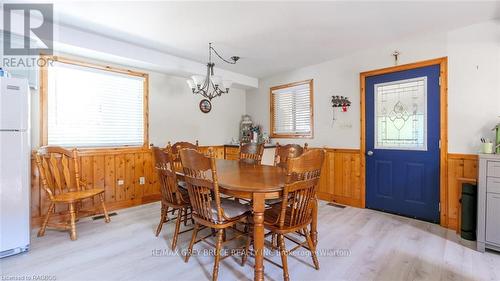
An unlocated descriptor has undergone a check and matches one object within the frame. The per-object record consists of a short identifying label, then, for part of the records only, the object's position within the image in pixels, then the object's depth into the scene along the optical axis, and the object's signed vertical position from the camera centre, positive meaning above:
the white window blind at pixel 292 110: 4.38 +0.55
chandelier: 3.06 +0.73
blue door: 3.00 -0.05
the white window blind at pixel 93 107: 3.09 +0.45
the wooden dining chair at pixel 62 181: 2.62 -0.51
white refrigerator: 2.12 -0.26
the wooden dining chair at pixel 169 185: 2.27 -0.46
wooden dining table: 1.68 -0.38
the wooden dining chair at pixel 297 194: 1.64 -0.40
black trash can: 2.46 -0.76
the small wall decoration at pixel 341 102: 3.76 +0.58
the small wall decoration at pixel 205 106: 4.68 +0.66
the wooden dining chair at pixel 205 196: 1.75 -0.45
